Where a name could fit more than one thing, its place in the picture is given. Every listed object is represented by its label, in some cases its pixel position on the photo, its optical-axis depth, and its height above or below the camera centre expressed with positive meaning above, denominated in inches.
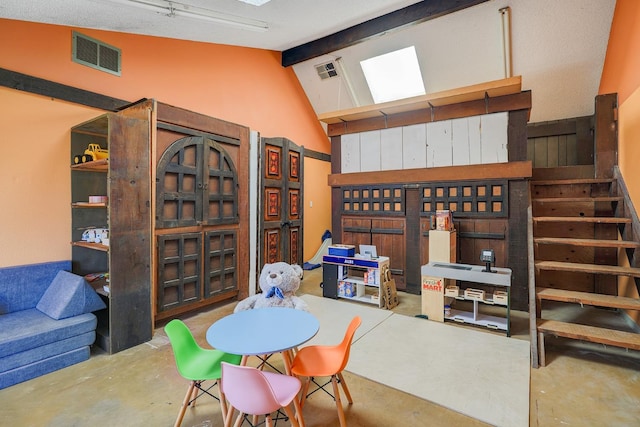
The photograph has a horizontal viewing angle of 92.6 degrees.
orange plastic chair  69.8 -36.0
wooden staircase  106.8 -17.9
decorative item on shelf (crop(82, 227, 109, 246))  118.8 -8.5
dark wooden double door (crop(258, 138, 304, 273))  191.3 +8.1
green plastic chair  68.6 -35.4
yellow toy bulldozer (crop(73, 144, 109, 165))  122.9 +24.1
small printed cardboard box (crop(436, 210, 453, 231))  155.8 -3.5
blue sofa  90.5 -35.1
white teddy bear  100.0 -25.7
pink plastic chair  53.8 -32.2
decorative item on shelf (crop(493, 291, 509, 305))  127.9 -35.8
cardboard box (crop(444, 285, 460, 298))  137.5 -35.6
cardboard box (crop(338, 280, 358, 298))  169.6 -42.4
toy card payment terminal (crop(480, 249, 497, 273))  130.4 -19.5
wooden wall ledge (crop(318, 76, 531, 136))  153.3 +61.3
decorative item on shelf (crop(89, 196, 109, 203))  117.7 +5.7
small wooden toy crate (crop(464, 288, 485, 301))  132.0 -35.5
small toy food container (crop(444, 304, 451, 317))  139.6 -44.7
